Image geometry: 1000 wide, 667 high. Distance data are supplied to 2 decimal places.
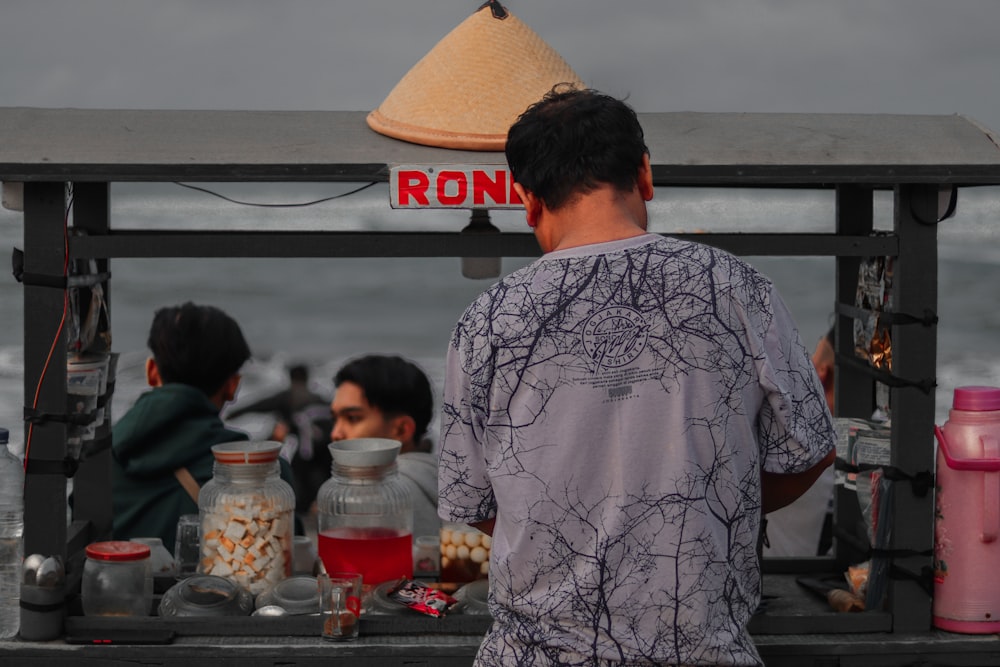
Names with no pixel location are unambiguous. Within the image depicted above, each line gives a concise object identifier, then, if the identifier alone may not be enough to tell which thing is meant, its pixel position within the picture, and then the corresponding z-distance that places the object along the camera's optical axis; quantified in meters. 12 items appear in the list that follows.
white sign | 4.95
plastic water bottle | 5.39
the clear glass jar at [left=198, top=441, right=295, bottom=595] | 5.56
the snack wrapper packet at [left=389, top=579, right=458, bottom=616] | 5.23
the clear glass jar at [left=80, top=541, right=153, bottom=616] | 5.26
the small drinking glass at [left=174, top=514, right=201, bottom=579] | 6.25
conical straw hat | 5.27
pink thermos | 5.09
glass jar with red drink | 5.64
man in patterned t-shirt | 3.17
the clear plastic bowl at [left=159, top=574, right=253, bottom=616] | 5.27
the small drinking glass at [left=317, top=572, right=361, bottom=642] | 5.09
